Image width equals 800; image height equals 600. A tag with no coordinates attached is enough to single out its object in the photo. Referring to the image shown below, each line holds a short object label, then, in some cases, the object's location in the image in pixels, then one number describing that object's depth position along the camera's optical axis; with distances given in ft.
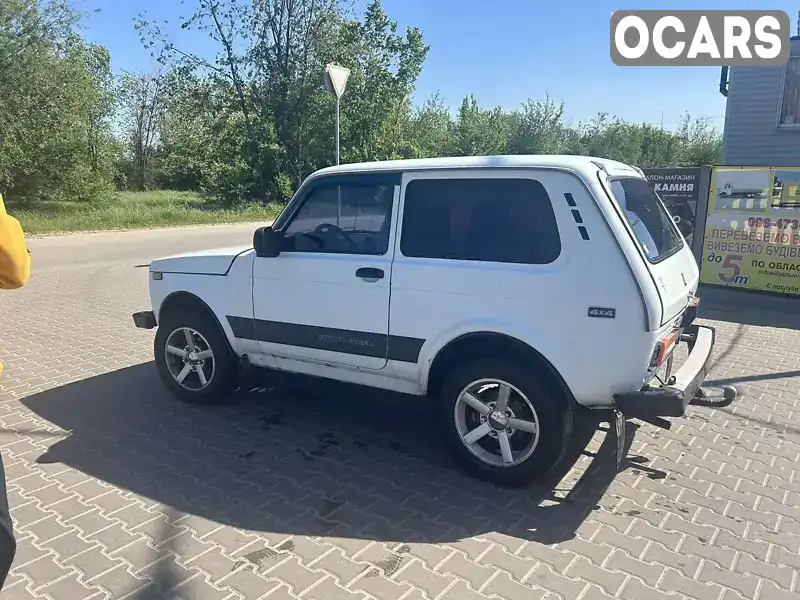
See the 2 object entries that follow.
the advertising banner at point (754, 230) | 31.12
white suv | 11.38
